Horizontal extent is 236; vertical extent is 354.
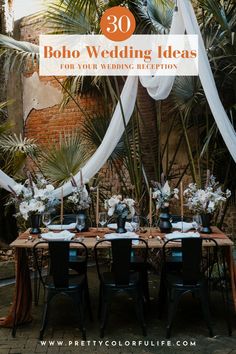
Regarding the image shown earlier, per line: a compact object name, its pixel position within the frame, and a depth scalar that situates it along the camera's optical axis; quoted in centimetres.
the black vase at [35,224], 381
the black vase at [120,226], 372
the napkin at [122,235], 361
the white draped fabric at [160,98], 367
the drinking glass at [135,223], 390
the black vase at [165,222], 382
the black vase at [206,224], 372
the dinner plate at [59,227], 399
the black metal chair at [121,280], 315
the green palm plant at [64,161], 492
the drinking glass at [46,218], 379
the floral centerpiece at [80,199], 386
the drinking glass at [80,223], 392
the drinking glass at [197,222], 378
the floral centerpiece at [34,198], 369
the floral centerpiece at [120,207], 360
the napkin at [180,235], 353
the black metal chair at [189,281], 317
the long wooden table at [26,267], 335
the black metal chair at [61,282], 312
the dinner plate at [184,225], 386
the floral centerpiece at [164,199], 379
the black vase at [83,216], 392
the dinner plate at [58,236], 354
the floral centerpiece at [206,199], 358
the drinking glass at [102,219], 393
